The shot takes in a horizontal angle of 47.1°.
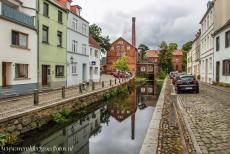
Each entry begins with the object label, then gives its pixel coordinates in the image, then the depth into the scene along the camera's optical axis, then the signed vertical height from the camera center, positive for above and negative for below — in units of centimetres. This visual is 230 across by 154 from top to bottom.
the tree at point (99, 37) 6966 +961
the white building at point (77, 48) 2878 +288
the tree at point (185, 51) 10394 +875
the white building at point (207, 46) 3531 +402
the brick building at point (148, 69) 6948 +102
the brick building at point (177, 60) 11212 +545
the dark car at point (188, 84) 2280 -98
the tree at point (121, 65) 6225 +178
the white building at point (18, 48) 1705 +170
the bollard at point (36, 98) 1288 -128
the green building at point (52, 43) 2258 +268
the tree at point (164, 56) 8388 +534
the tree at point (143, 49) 11612 +1122
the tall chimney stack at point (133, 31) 7694 +1210
